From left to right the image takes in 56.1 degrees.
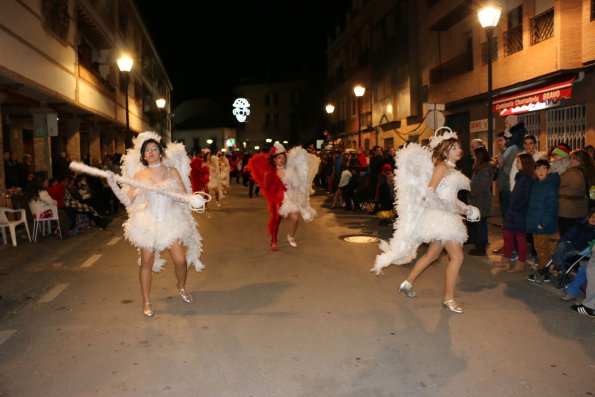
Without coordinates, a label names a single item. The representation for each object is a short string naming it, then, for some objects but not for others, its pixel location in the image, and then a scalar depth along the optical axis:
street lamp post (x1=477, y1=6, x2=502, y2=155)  12.20
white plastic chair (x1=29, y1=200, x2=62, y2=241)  11.78
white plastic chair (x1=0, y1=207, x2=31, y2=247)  10.91
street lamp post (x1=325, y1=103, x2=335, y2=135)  48.86
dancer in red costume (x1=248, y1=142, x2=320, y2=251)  9.80
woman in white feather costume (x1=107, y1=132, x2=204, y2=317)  5.72
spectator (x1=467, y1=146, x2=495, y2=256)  8.90
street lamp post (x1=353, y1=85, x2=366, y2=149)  23.27
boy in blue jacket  7.25
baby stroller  6.49
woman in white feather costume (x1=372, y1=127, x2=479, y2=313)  5.83
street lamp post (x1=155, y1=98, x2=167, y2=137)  30.93
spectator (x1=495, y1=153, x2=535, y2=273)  7.58
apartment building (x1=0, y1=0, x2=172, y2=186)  14.61
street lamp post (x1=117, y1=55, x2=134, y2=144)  19.20
